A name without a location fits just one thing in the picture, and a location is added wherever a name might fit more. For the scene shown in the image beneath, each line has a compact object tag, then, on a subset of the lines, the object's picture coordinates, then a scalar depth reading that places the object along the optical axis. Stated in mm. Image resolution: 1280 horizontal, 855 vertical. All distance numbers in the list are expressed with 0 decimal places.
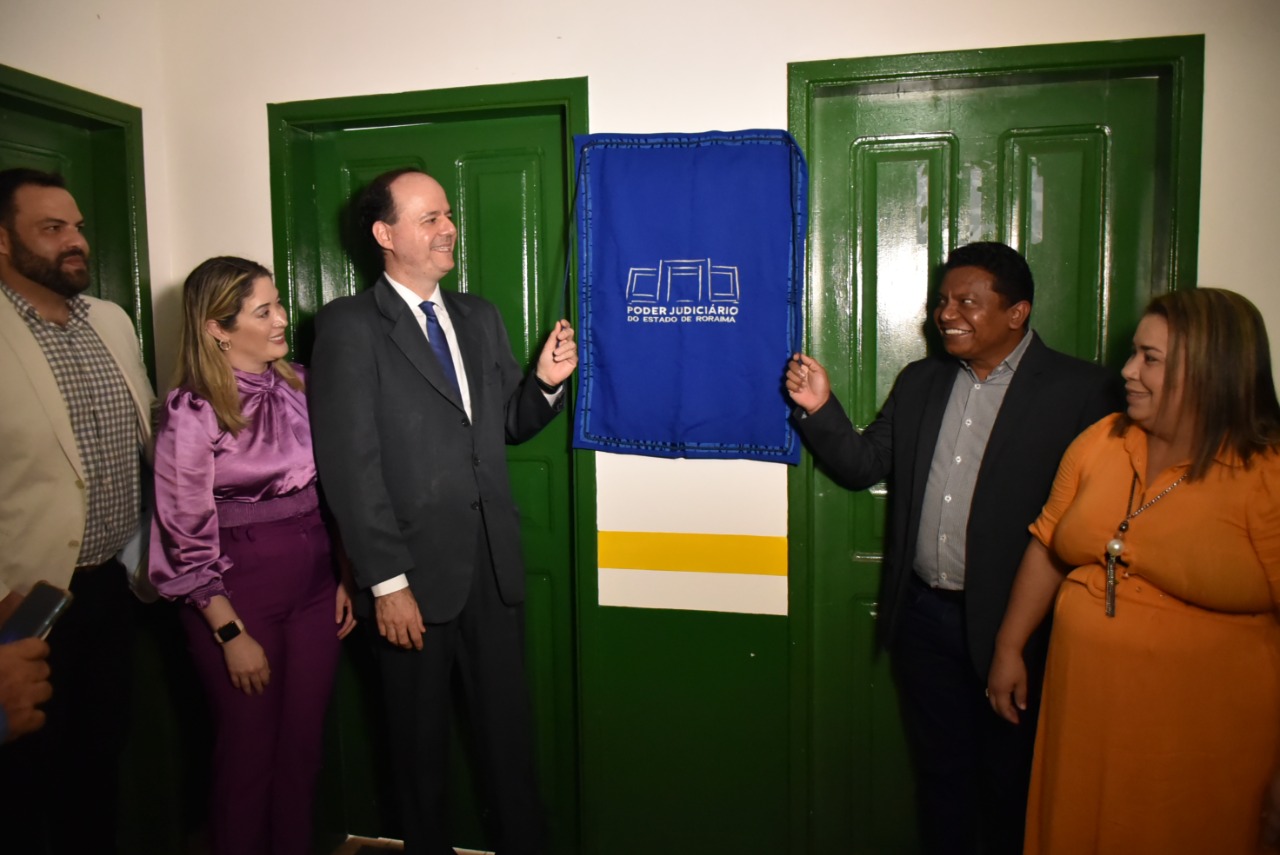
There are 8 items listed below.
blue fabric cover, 2355
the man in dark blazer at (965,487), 2014
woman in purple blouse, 2051
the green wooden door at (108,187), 2508
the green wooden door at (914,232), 2258
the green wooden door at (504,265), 2602
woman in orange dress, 1623
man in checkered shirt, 1964
